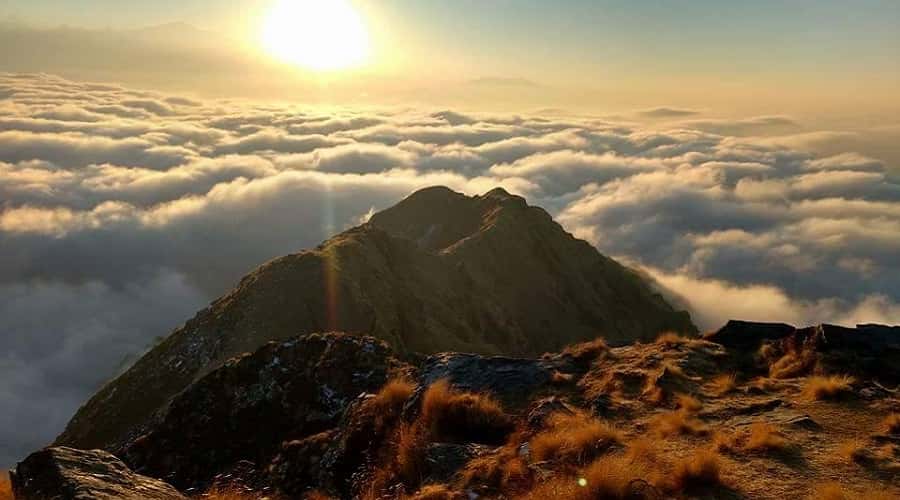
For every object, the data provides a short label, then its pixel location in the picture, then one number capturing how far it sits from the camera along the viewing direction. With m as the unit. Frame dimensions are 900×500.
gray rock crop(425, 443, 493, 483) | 10.64
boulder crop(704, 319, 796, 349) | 17.83
